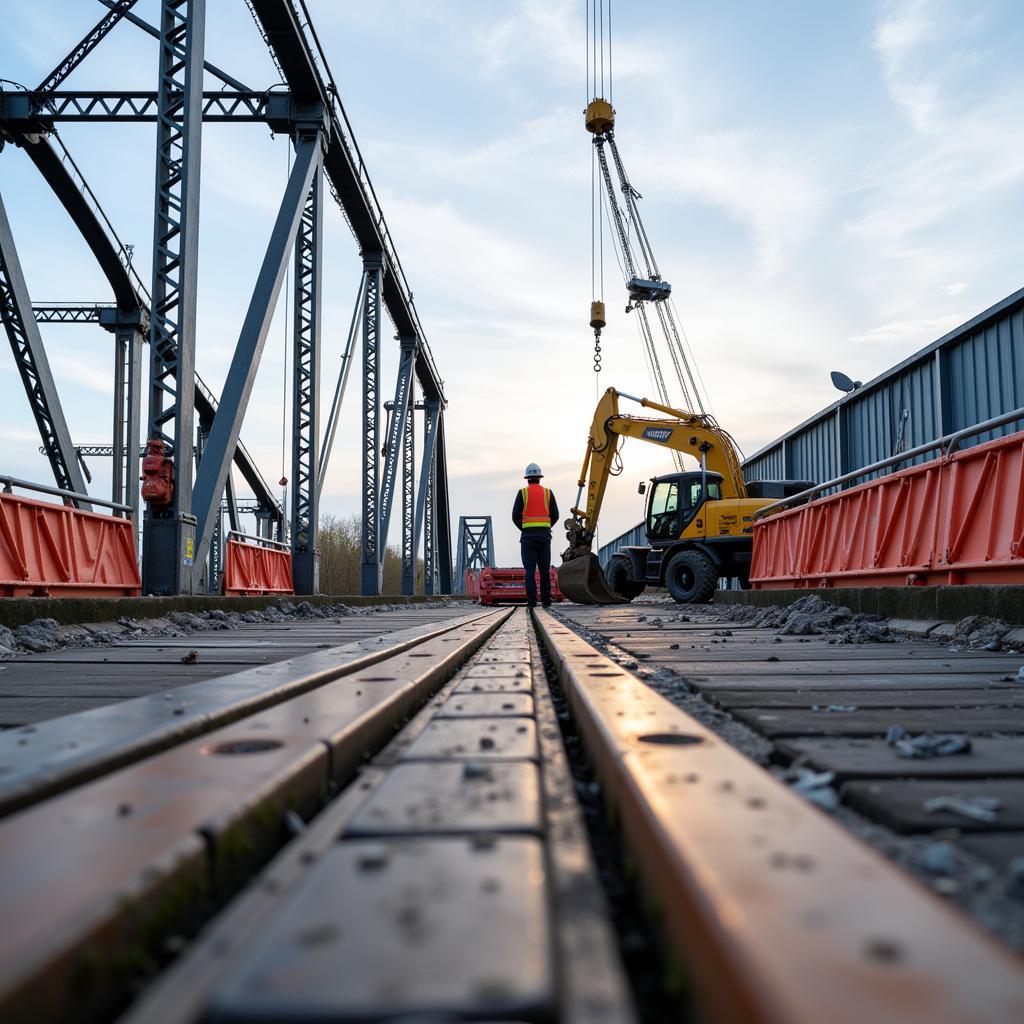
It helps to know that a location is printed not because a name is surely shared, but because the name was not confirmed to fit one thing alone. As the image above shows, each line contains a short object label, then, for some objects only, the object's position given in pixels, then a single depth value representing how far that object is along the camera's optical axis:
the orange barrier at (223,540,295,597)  12.99
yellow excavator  13.38
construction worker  11.96
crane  28.17
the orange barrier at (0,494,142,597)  6.02
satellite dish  14.23
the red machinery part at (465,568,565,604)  21.53
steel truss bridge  8.88
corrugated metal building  10.42
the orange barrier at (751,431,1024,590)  4.98
